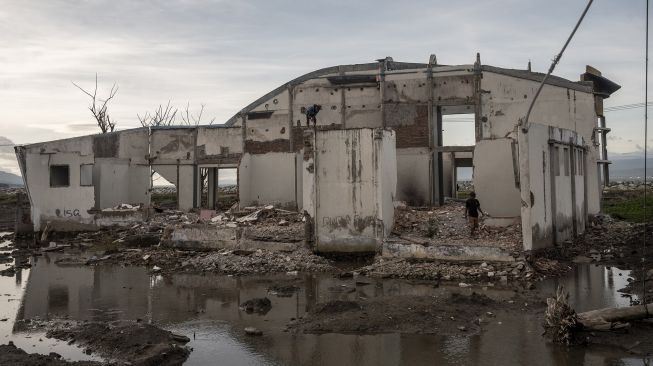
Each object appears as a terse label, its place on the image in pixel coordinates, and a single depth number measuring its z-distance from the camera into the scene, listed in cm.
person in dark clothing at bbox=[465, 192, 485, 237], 1380
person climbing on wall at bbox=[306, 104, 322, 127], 1527
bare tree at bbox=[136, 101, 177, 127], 4205
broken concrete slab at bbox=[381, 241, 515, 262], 1195
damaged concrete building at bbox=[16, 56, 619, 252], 1408
